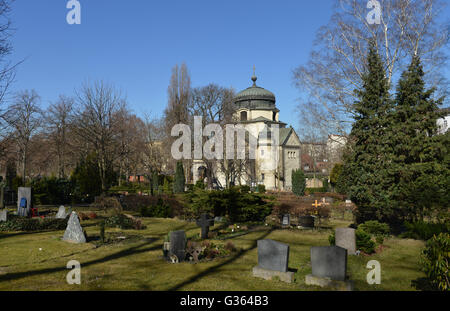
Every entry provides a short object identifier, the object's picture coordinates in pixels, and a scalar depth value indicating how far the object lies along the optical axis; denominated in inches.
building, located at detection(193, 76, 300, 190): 1831.9
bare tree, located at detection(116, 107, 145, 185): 1339.8
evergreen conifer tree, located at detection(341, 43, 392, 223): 579.2
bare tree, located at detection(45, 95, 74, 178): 1519.4
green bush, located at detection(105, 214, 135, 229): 587.5
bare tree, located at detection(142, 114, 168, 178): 1652.3
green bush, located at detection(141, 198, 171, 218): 770.2
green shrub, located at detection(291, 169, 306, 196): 1339.8
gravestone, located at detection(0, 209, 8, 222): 571.9
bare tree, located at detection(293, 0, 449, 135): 739.4
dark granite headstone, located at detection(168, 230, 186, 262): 360.2
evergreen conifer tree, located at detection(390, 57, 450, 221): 532.4
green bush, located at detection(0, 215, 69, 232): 541.6
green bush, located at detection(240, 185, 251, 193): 744.4
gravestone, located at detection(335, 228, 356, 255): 394.0
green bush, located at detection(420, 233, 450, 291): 243.6
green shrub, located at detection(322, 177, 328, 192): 1581.0
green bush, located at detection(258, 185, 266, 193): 1410.7
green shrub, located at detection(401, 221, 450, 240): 445.7
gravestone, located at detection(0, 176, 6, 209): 780.0
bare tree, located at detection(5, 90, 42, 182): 1386.6
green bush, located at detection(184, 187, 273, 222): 680.4
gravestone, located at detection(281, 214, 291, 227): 654.5
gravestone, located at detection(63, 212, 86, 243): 442.9
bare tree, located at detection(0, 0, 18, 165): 482.4
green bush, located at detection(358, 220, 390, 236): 508.4
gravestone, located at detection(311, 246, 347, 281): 267.1
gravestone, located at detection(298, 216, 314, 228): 618.8
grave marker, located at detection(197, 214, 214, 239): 488.1
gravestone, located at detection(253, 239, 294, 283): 286.5
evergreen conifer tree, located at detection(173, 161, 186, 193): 1391.5
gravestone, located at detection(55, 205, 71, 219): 630.7
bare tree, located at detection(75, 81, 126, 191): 1040.3
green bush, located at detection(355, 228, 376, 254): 399.9
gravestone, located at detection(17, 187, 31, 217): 657.0
